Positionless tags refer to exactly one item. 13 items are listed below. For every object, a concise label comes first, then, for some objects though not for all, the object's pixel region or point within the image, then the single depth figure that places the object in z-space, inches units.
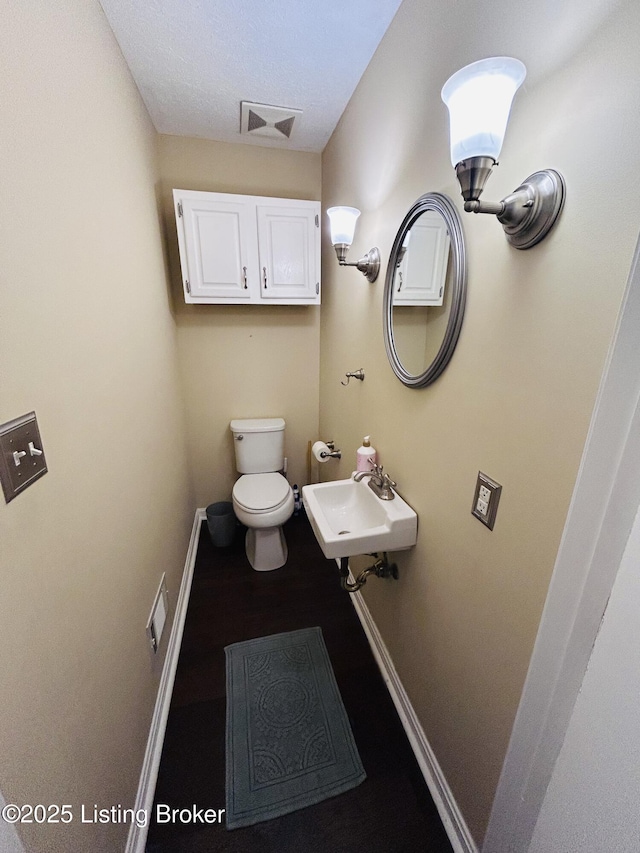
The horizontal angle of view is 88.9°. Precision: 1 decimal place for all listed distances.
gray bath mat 43.1
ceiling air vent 63.3
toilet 75.7
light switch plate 21.0
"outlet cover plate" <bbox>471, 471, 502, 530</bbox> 30.9
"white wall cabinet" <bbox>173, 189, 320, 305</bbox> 71.9
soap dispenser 57.6
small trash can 88.3
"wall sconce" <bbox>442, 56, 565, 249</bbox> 22.3
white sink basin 44.6
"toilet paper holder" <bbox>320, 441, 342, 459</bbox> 75.2
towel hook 62.6
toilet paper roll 76.5
